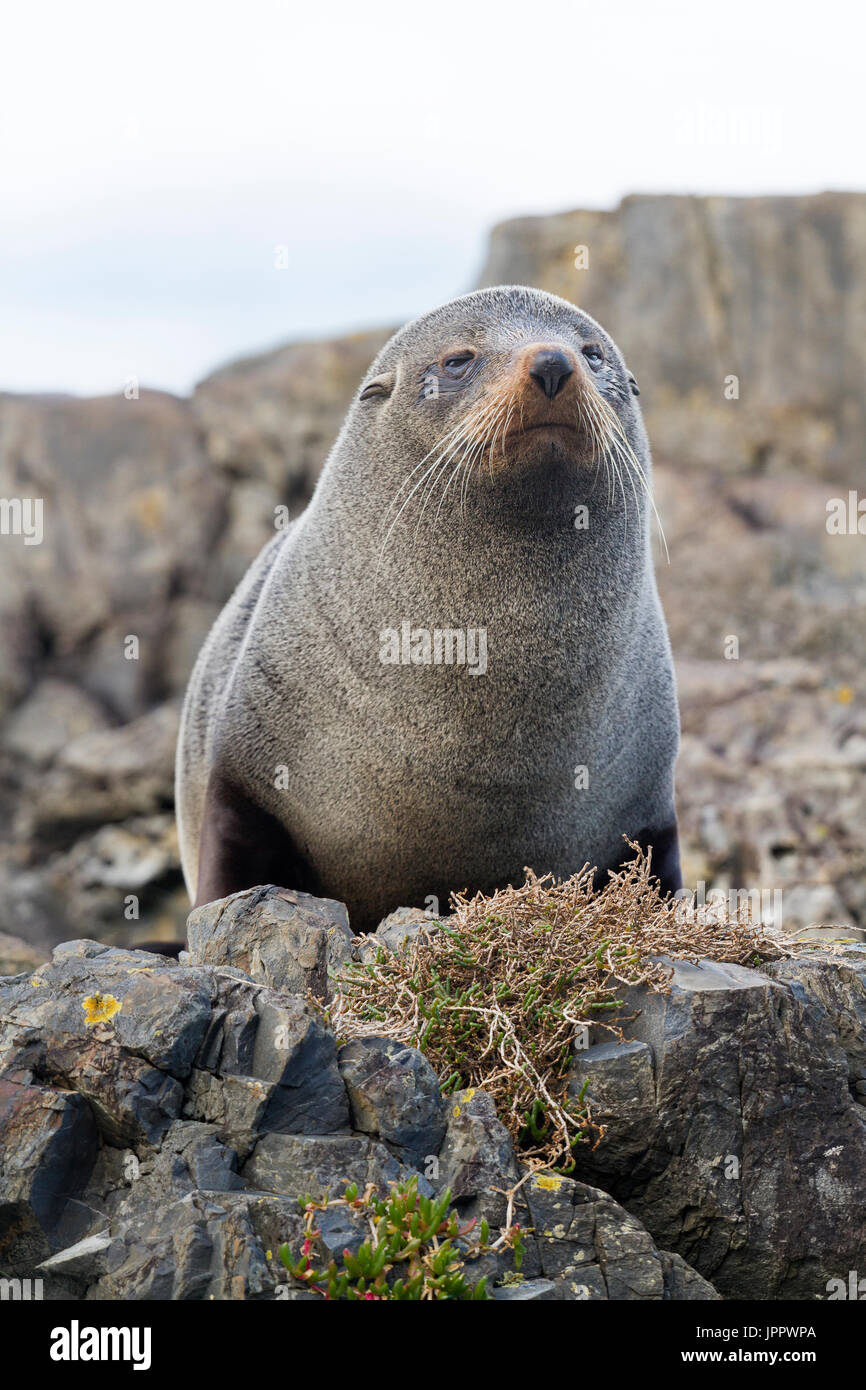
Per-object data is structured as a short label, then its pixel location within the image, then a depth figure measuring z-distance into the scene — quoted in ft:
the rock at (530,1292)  12.78
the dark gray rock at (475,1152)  13.67
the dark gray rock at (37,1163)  13.21
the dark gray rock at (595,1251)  13.51
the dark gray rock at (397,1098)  13.94
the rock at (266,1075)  13.89
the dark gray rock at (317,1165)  13.35
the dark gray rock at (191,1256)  12.28
